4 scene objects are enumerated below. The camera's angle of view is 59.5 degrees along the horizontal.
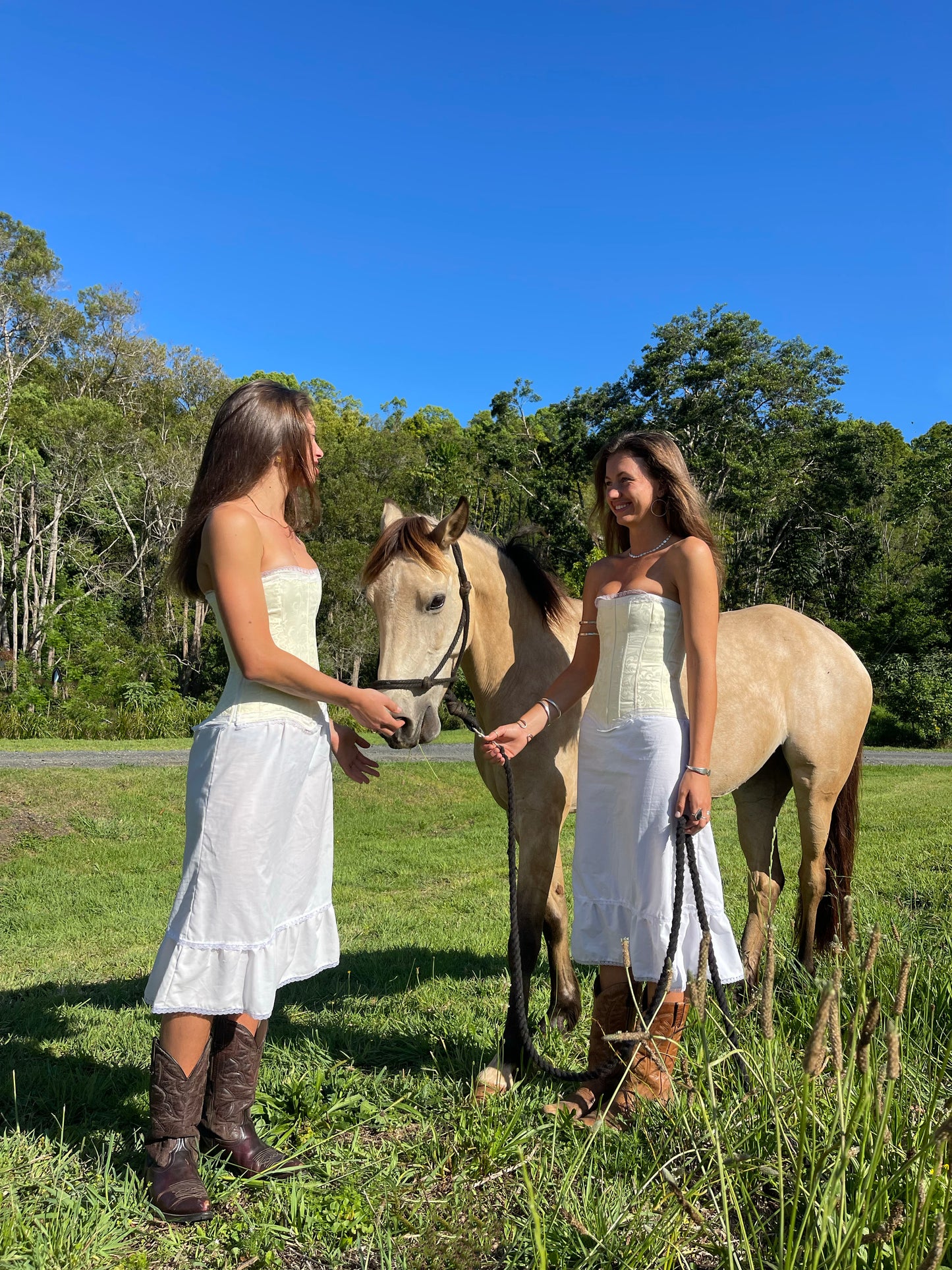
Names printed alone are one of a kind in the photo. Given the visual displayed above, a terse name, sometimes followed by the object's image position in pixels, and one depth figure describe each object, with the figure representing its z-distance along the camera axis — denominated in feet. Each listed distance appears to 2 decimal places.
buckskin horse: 10.68
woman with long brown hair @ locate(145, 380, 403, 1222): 7.55
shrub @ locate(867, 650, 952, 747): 65.67
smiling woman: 8.61
